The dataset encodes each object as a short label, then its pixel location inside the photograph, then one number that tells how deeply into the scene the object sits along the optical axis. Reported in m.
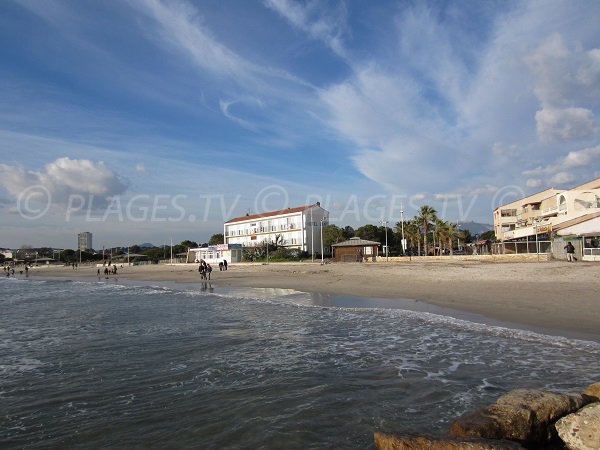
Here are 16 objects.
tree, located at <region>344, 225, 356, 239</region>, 82.74
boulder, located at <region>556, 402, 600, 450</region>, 4.21
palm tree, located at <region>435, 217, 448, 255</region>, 66.59
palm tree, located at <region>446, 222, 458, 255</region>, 64.97
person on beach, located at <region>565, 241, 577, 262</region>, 29.98
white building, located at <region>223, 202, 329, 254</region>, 77.50
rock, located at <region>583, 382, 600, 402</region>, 5.41
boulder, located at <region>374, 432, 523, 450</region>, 3.90
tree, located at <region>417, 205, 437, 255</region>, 65.50
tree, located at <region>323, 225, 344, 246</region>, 72.88
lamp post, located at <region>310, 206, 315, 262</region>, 78.00
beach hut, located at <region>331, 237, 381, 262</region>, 54.76
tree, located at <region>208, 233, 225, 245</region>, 103.06
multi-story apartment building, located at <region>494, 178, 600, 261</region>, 34.59
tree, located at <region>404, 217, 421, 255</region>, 69.32
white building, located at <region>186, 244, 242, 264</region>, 75.06
